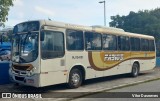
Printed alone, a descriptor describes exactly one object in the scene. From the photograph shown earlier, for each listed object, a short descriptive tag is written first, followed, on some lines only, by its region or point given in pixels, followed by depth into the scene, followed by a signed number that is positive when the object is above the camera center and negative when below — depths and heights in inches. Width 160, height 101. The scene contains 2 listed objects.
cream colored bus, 450.6 -5.7
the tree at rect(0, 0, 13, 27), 657.0 +103.5
